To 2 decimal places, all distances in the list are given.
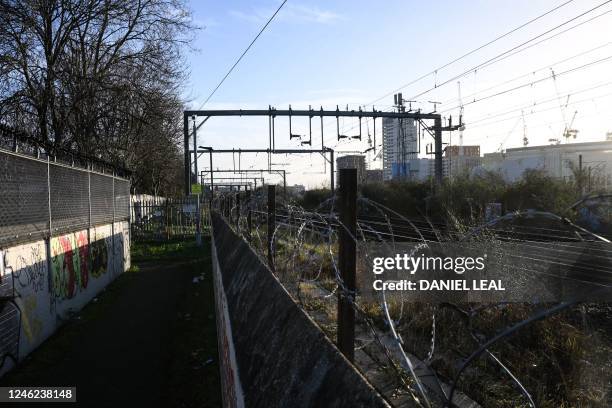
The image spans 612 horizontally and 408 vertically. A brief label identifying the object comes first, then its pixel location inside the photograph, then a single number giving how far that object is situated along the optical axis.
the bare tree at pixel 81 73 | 19.86
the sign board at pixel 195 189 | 28.48
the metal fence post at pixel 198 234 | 26.00
